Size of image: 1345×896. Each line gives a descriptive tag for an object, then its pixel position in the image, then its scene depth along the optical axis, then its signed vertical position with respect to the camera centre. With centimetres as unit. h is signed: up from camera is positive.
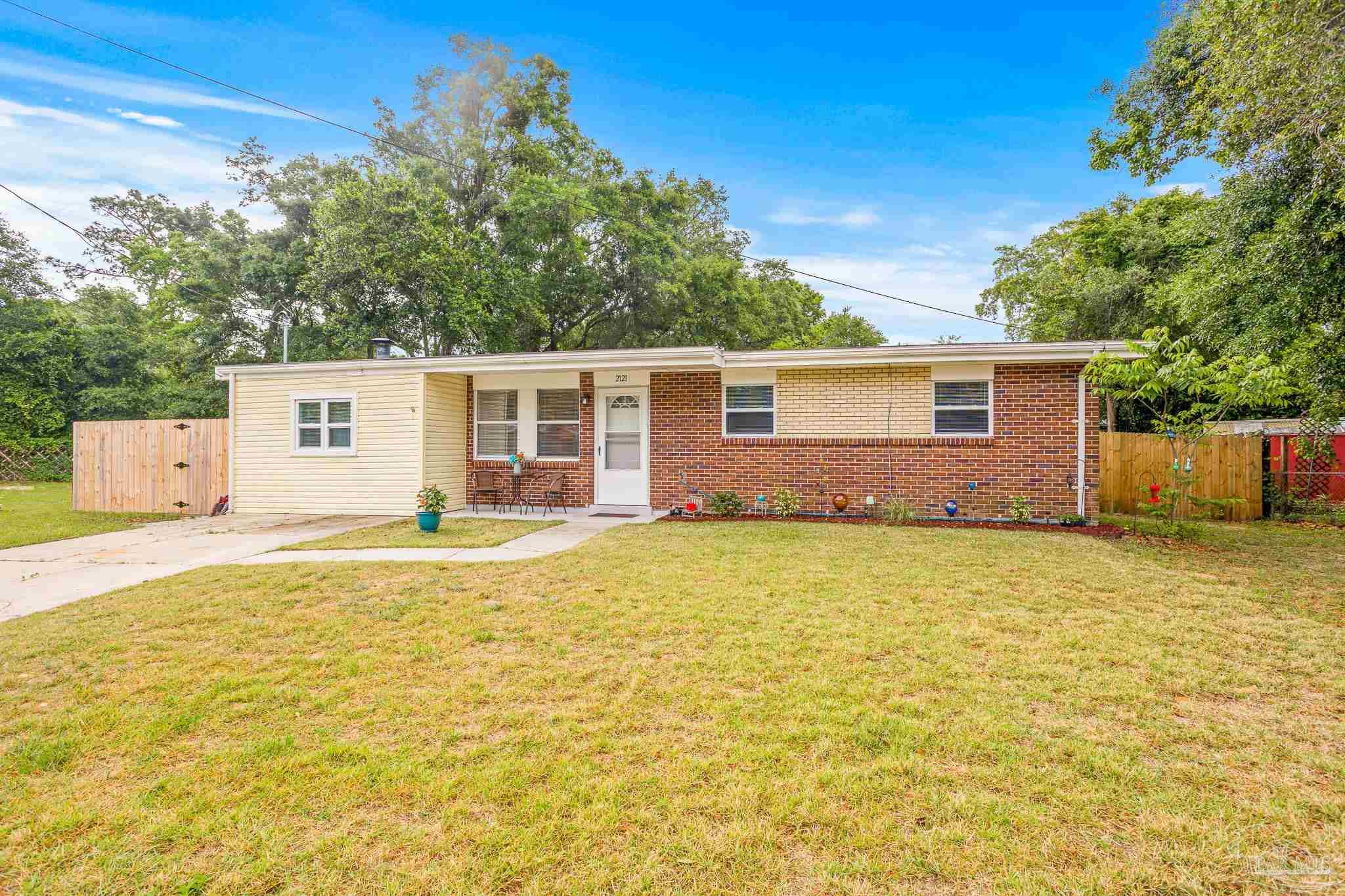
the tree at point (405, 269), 1712 +497
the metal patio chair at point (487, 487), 1136 -74
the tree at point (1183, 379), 766 +89
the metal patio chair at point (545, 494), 1132 -85
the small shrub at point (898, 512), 988 -101
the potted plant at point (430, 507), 895 -86
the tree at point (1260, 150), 611 +361
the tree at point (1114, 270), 1845 +553
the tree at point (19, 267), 2628 +757
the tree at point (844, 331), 3536 +702
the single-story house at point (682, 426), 1000 +38
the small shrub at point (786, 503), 1049 -91
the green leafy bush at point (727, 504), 1059 -95
